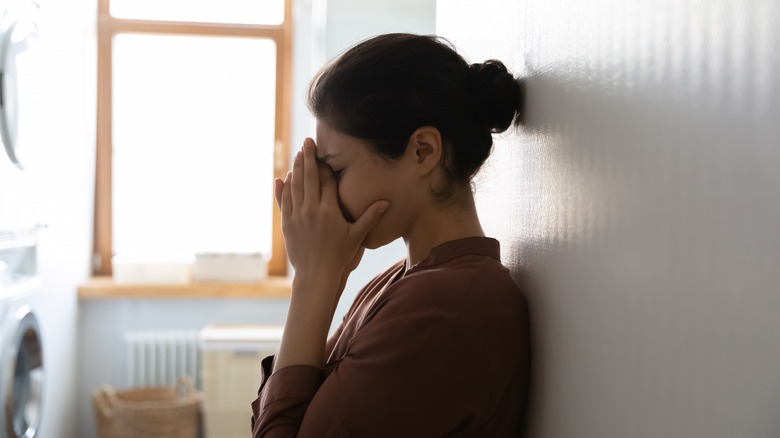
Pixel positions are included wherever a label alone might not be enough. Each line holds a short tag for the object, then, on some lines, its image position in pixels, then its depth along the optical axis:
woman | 0.88
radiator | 3.83
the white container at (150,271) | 3.83
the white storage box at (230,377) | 3.47
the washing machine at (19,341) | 2.42
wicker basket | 3.39
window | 4.04
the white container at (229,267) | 3.89
